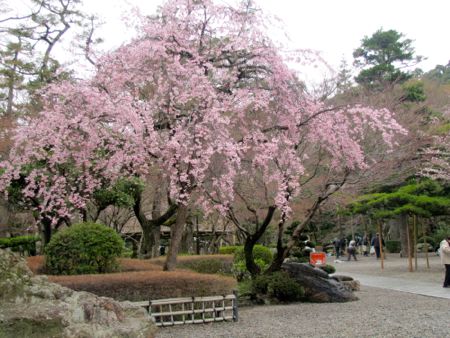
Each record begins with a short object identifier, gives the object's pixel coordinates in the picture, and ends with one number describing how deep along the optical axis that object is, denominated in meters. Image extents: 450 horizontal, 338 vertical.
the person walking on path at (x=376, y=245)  25.46
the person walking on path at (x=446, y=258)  10.98
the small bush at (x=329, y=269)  14.01
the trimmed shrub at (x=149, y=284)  7.29
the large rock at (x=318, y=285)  10.22
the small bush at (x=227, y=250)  19.51
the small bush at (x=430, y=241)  26.44
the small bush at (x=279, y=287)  10.18
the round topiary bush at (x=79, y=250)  8.39
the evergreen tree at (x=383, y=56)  26.31
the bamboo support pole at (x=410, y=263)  15.41
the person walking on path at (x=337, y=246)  26.17
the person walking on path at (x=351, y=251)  24.80
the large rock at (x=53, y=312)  3.42
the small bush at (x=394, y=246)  29.56
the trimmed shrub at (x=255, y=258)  13.61
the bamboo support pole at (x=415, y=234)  15.31
